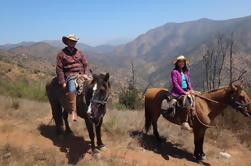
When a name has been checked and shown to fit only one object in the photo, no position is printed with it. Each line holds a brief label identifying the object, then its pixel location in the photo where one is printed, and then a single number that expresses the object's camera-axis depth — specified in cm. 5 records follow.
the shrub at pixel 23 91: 1446
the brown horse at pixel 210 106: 680
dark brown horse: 572
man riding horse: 648
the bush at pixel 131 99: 1503
